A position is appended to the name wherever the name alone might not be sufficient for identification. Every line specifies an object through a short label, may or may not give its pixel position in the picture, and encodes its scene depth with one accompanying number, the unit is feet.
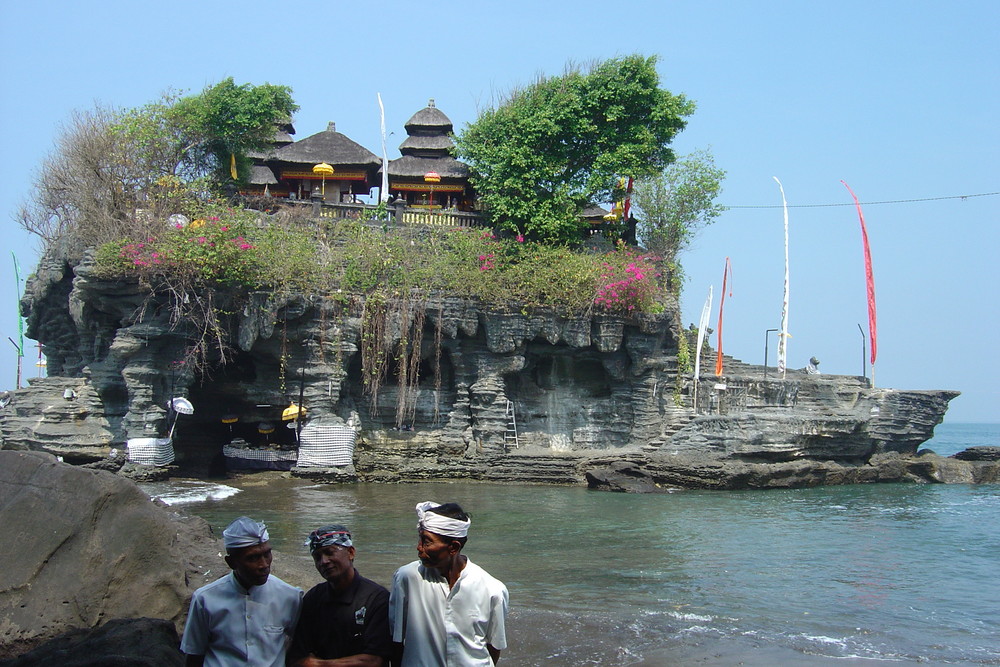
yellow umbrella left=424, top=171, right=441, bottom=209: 94.17
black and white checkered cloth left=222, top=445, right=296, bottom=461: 76.59
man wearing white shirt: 15.31
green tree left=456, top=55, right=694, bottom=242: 85.51
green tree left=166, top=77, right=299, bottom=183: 81.87
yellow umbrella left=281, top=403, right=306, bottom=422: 73.41
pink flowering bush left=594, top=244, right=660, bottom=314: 78.23
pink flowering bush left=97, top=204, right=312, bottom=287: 67.67
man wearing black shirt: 15.15
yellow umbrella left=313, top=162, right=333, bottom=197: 91.56
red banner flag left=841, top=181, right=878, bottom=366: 88.33
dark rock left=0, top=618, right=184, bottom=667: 15.98
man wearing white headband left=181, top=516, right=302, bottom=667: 15.02
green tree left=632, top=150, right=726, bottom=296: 92.02
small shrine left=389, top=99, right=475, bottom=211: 95.66
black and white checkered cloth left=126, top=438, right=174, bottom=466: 69.05
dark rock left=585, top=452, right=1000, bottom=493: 74.49
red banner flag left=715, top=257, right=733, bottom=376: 86.83
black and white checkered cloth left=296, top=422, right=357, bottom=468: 72.74
